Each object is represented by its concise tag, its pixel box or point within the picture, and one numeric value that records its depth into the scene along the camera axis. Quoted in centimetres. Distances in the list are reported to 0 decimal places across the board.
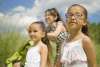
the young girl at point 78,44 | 231
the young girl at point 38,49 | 269
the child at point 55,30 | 263
